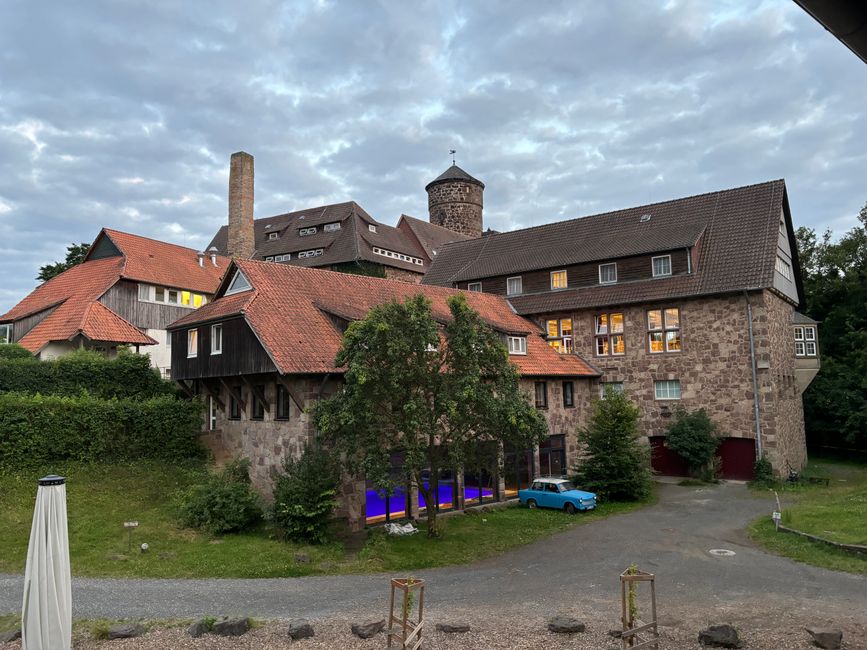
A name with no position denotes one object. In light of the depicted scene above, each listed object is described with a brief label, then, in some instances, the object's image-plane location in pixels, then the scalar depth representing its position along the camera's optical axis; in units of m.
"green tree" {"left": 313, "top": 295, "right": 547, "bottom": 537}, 16.66
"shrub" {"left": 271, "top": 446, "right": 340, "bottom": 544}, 17.12
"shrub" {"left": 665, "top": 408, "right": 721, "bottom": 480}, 27.33
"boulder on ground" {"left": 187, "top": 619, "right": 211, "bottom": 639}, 10.39
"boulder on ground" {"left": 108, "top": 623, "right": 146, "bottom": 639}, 10.36
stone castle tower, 65.12
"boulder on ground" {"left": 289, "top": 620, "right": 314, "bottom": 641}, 10.22
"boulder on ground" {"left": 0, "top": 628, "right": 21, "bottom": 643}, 10.26
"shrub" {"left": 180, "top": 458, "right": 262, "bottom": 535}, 18.05
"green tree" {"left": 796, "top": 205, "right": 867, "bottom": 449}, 33.53
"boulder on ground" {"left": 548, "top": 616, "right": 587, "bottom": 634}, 10.30
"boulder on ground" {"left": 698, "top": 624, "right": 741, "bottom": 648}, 9.59
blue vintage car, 22.48
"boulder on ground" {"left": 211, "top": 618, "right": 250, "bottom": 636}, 10.41
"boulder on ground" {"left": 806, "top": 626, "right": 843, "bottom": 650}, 9.40
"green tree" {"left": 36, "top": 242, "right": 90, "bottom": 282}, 46.31
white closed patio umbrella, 8.08
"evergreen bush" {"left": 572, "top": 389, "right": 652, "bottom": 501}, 24.33
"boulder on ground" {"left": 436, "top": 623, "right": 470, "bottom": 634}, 10.42
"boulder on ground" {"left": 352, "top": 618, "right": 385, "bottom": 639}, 10.23
